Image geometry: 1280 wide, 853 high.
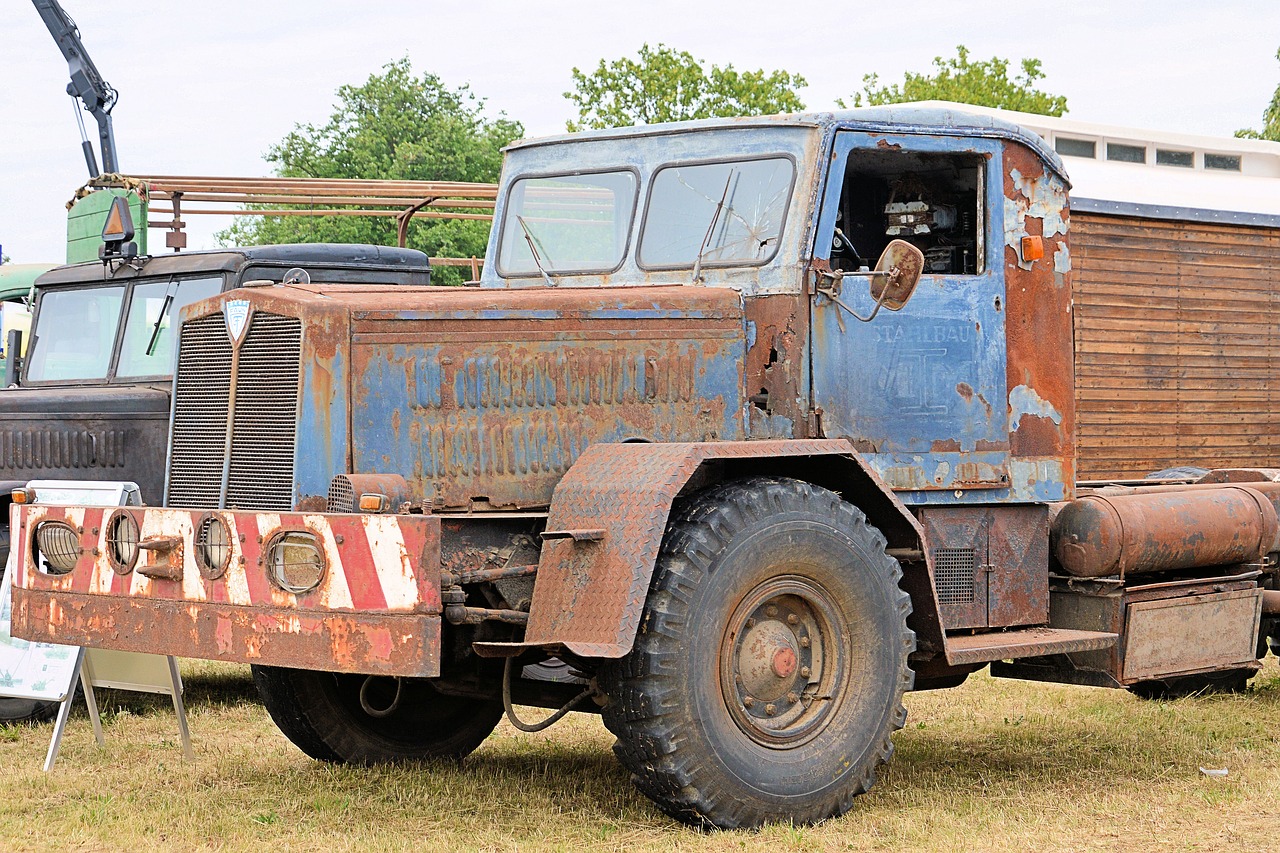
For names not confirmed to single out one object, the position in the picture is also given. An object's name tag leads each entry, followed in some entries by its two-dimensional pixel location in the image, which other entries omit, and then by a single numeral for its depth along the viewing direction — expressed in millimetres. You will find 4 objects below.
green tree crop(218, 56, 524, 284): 71117
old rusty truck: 10827
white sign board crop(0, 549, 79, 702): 14083
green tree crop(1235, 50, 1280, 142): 75642
